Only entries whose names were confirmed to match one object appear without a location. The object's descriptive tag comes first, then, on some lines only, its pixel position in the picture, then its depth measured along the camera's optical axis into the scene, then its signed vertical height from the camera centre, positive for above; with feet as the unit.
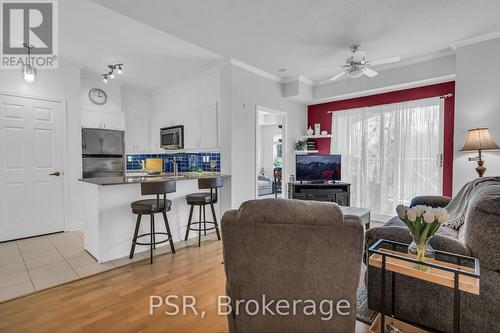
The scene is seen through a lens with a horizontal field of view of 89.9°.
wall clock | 16.52 +4.33
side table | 4.56 -2.17
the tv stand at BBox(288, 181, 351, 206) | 15.57 -1.94
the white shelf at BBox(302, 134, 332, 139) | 17.47 +1.73
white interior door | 12.07 -0.31
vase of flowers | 4.94 -1.28
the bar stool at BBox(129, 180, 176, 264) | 9.59 -1.73
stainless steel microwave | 16.98 +1.65
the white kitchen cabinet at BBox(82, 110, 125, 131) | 16.15 +2.79
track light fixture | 13.82 +5.03
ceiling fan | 11.09 +4.40
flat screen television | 16.10 -0.41
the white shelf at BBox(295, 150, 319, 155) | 17.65 +0.64
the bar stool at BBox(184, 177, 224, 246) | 11.58 -1.66
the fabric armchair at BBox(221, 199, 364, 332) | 3.77 -1.52
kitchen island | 9.70 -2.31
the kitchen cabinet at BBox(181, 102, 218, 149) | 14.88 +2.15
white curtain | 13.69 +0.62
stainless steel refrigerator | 15.62 +0.49
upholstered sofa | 5.02 -2.82
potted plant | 17.63 +1.18
